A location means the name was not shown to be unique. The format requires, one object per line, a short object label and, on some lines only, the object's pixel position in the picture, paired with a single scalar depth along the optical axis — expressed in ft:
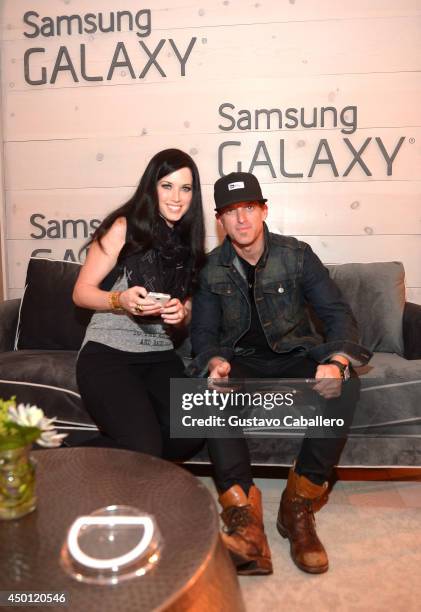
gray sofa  6.36
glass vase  3.36
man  5.63
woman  5.75
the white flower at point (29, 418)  3.32
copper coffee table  2.75
